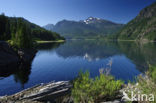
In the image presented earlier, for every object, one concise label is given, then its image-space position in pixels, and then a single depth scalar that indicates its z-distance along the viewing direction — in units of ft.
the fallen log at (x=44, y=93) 33.16
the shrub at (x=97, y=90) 26.37
